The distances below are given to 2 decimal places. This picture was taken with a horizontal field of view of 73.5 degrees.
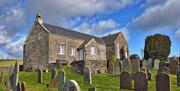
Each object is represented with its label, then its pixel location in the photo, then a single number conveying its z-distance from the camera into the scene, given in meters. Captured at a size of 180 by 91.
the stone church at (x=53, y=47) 18.10
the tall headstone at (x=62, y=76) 6.60
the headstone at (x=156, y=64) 14.83
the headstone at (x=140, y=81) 7.50
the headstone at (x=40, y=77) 9.45
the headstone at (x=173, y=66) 12.92
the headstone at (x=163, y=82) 6.50
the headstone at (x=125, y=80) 8.24
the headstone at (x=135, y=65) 11.13
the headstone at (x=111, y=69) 12.13
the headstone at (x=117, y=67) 11.40
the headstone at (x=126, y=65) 10.83
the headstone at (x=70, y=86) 4.24
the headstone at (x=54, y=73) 8.52
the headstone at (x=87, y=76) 9.05
